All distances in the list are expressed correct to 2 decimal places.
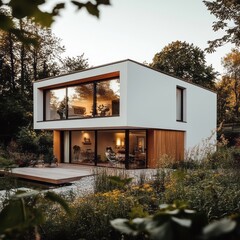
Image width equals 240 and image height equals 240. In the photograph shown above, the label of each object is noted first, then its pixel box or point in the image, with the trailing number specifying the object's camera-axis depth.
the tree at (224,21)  12.72
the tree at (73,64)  27.81
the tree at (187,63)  26.67
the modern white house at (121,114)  12.40
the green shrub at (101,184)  6.46
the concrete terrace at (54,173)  10.06
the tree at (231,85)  30.65
